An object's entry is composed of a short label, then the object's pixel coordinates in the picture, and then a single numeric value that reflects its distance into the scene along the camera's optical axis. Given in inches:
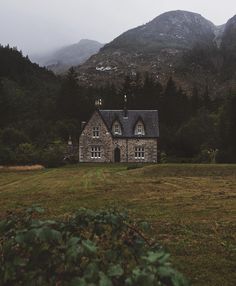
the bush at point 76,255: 160.7
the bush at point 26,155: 2244.1
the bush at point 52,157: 2330.2
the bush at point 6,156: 2215.8
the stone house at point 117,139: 2866.6
